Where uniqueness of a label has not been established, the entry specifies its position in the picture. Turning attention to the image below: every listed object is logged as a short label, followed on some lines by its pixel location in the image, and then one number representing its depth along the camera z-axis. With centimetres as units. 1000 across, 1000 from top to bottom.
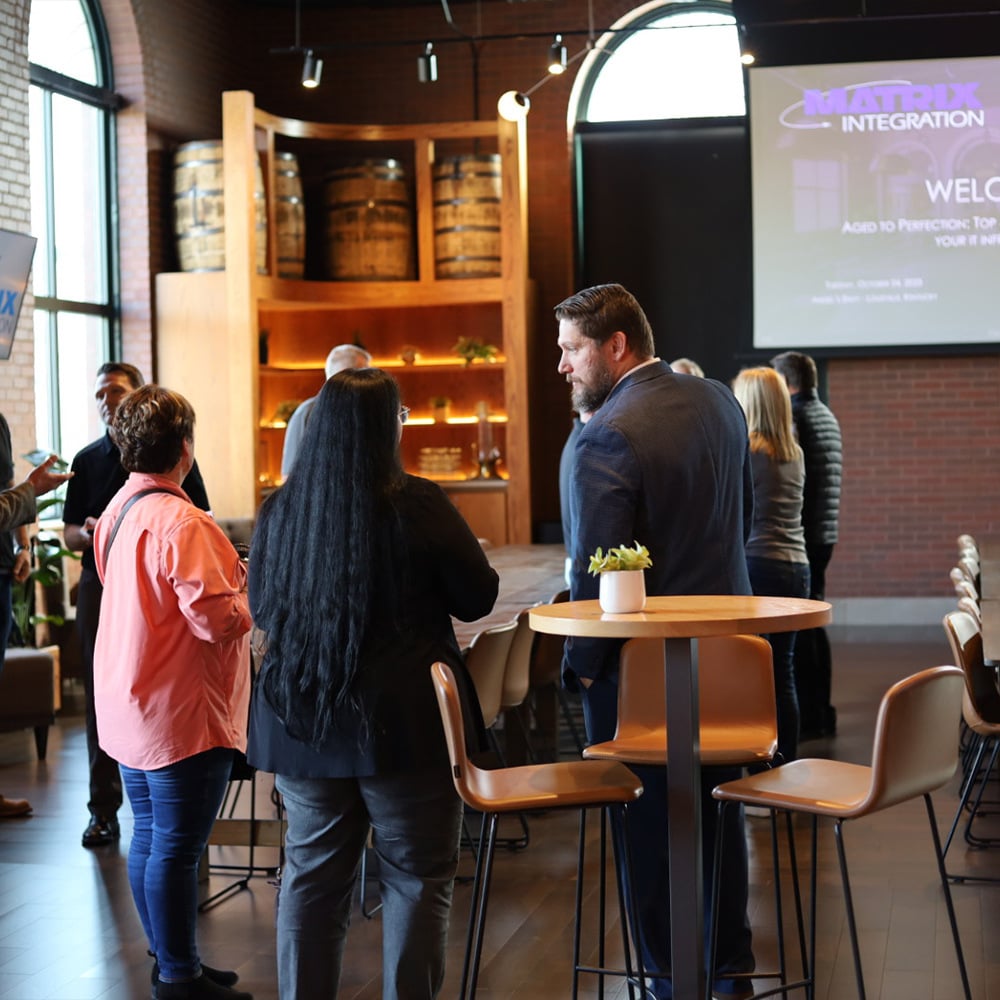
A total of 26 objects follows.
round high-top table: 282
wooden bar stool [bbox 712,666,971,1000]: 285
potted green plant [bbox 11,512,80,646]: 793
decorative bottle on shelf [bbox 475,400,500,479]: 1055
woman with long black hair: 272
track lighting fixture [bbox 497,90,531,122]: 963
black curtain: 1124
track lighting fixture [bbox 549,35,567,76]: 919
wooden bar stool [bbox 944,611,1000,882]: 465
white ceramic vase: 284
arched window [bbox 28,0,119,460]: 922
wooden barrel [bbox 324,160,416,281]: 1030
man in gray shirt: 604
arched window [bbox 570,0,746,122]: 1141
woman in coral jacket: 336
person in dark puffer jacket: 627
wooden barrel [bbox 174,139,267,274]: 984
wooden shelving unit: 980
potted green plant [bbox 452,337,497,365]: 1044
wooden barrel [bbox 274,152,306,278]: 1016
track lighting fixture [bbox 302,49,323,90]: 914
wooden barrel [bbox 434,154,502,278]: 1020
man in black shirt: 498
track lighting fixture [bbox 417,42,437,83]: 929
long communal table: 515
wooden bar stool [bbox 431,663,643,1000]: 277
